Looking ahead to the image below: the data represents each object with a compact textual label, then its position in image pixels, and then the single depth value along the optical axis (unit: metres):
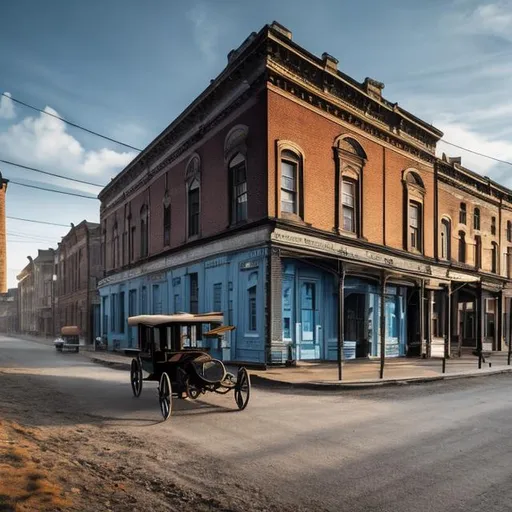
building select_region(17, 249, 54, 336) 63.88
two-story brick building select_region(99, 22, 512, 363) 17.75
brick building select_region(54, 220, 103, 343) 43.25
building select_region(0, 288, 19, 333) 89.38
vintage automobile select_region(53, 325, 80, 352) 33.12
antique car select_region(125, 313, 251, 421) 10.27
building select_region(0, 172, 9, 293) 23.72
